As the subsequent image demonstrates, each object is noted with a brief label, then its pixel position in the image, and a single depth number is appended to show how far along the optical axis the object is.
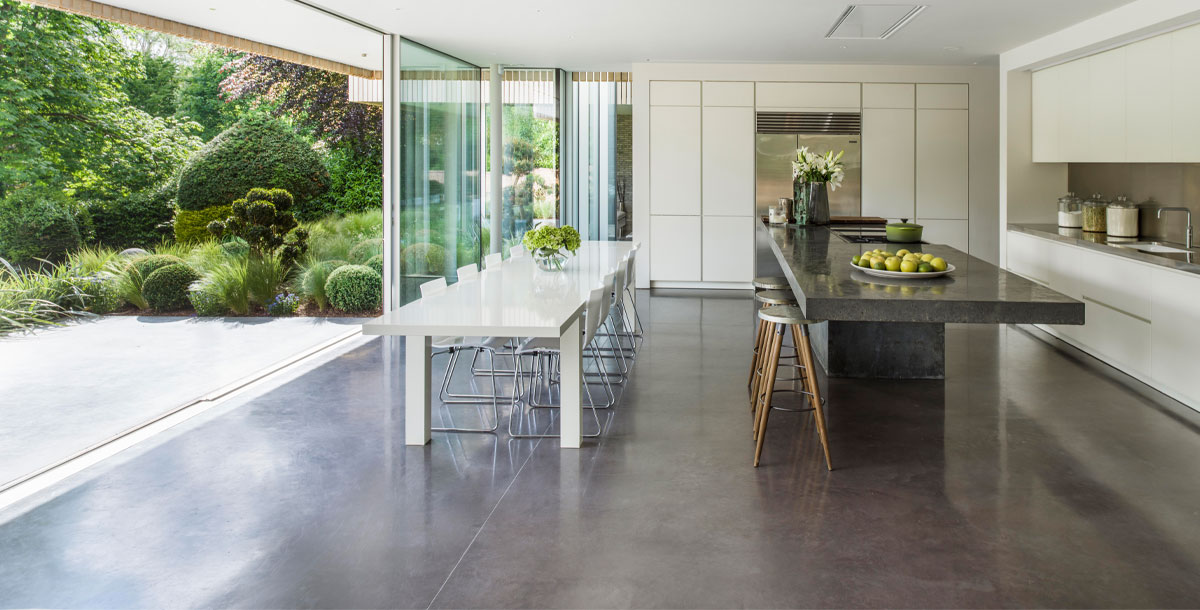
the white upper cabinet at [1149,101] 6.47
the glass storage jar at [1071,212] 8.26
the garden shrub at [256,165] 9.95
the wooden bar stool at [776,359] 4.48
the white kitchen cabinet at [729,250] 11.38
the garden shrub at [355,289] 10.02
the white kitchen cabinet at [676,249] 11.48
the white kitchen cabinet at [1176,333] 5.55
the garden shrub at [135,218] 5.92
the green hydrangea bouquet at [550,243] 6.50
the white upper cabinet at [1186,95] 6.08
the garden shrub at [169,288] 6.92
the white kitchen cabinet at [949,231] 11.27
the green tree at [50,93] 4.52
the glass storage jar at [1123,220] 7.25
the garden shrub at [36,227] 4.50
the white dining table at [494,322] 4.36
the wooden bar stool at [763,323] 5.66
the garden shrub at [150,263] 6.88
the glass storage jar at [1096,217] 7.70
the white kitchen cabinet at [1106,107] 7.17
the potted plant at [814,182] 8.08
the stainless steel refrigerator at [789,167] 11.22
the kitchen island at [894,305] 3.79
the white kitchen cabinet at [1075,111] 7.87
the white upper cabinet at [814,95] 11.15
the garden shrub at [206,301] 8.15
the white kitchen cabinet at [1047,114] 8.55
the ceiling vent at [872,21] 7.17
